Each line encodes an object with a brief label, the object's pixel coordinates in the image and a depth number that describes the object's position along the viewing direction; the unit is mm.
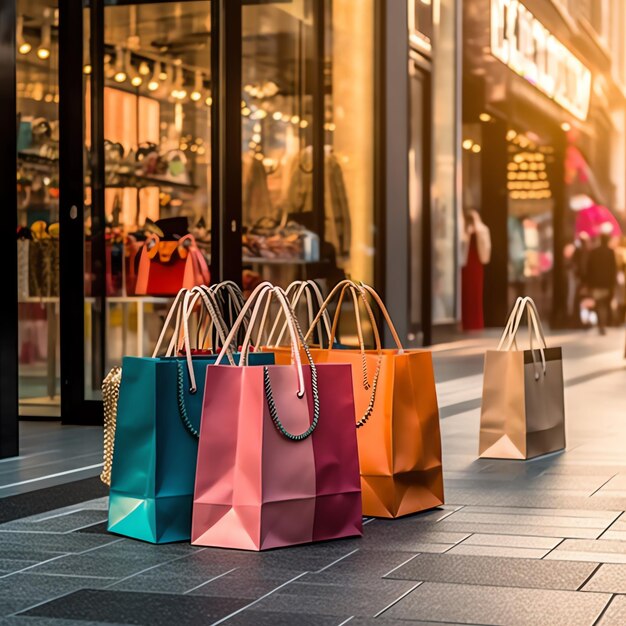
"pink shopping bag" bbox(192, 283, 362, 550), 4145
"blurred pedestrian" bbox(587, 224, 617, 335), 22812
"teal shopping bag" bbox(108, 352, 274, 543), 4285
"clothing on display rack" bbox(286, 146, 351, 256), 11047
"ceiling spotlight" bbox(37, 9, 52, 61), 10477
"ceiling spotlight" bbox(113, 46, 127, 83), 8945
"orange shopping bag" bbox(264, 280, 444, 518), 4730
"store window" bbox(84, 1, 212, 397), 8836
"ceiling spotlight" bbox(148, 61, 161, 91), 9117
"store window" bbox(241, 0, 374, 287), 10047
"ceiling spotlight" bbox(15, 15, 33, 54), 10648
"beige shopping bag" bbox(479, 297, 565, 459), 6453
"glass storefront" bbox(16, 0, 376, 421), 8820
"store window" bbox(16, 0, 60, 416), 10141
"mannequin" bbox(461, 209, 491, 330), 17984
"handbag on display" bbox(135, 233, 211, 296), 8742
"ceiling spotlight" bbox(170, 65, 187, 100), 9164
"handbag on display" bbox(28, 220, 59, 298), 10195
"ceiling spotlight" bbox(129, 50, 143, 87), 9047
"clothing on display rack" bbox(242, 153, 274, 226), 9852
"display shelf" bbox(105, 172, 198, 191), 8898
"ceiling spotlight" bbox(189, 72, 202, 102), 9086
